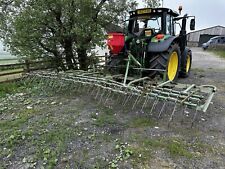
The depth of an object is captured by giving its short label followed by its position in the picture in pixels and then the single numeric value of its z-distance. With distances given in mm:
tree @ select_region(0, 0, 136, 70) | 4623
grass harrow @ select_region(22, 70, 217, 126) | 2385
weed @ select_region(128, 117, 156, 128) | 2615
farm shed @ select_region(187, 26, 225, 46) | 23296
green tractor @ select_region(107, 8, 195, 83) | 3895
